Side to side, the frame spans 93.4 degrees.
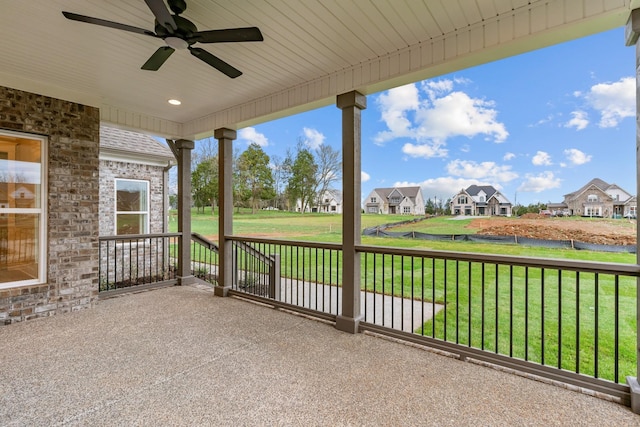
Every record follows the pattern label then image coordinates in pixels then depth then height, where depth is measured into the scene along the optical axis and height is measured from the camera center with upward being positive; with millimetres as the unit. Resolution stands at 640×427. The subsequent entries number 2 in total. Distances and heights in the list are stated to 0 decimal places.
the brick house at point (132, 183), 6648 +744
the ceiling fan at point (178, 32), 2031 +1315
